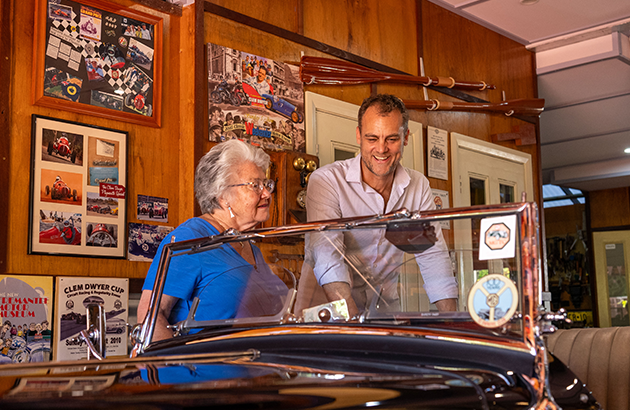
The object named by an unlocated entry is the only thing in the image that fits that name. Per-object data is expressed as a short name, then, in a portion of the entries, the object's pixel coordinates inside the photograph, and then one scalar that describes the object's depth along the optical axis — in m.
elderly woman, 1.75
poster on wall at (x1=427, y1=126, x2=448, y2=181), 4.75
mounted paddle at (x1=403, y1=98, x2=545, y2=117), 4.71
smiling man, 2.45
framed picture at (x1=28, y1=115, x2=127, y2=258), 2.84
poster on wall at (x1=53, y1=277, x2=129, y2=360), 2.85
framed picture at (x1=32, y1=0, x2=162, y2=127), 2.90
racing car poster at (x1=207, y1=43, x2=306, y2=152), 3.45
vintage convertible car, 1.03
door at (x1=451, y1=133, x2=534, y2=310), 5.05
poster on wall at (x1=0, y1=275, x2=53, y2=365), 2.66
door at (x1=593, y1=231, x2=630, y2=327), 10.42
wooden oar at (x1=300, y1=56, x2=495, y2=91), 3.89
